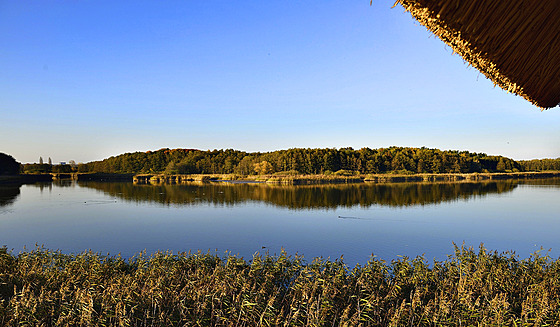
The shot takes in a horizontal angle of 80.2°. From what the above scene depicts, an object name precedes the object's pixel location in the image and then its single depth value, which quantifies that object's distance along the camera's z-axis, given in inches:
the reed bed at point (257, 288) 240.5
